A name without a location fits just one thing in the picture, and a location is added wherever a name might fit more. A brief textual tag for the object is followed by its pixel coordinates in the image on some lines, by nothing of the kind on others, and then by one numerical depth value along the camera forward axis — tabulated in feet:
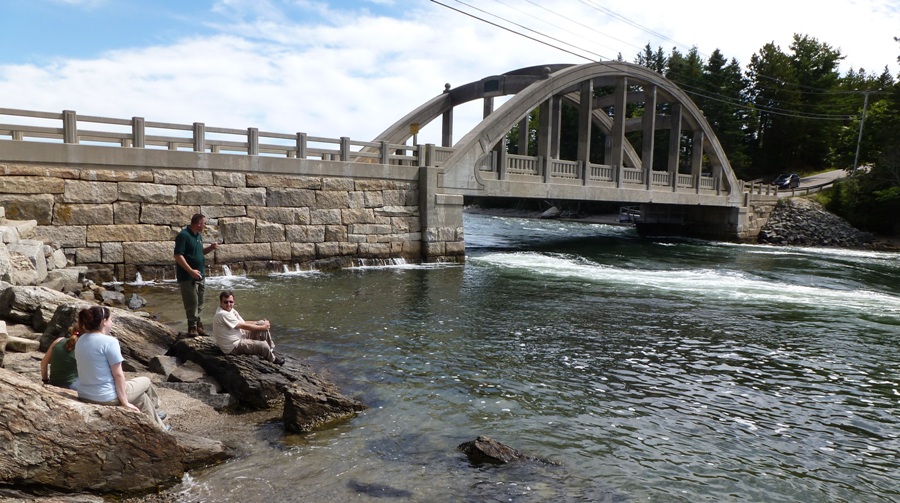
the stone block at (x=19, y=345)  25.96
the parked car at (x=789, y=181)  177.77
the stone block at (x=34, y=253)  39.63
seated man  26.50
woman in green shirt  19.26
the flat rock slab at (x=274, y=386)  22.95
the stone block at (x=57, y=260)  46.06
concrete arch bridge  84.09
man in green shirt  31.07
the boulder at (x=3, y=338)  21.72
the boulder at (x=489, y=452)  20.31
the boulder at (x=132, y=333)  26.81
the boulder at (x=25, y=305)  30.04
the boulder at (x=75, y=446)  15.81
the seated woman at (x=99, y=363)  17.76
